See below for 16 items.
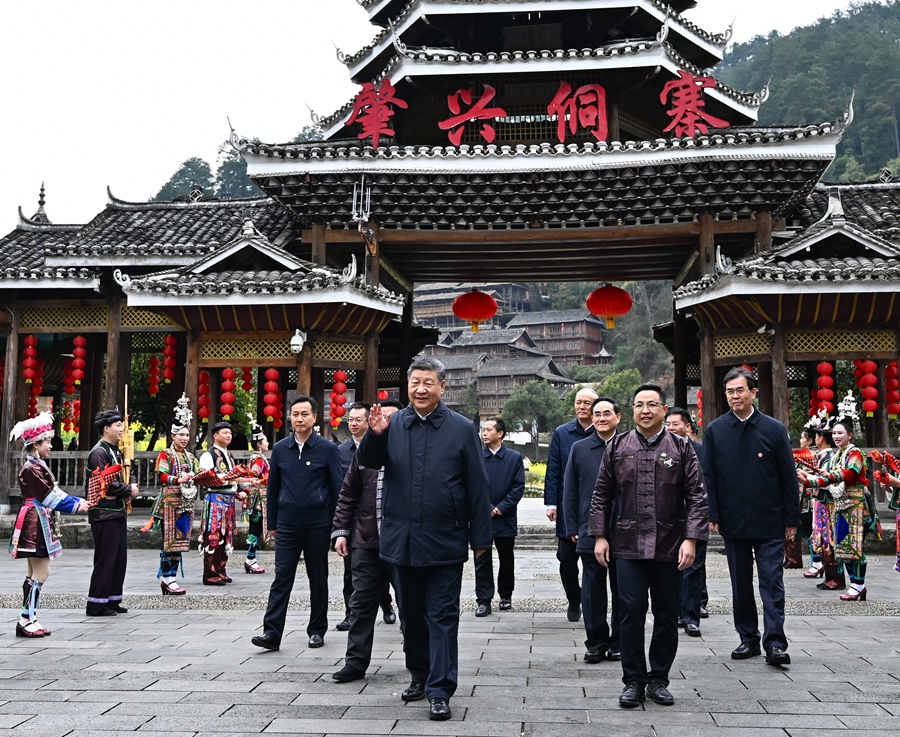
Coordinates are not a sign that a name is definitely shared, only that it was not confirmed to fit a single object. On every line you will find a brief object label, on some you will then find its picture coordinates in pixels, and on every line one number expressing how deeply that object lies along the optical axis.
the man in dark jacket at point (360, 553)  5.16
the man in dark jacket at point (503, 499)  8.02
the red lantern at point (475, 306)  16.77
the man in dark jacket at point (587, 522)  5.77
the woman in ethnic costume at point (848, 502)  8.46
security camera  13.30
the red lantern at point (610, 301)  16.19
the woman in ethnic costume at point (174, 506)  8.66
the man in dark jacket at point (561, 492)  7.17
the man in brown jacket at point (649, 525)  4.73
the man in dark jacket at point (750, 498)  5.79
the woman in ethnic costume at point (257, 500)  11.30
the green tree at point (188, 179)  69.69
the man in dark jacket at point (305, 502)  6.23
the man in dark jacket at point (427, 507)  4.68
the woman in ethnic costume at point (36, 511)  6.56
